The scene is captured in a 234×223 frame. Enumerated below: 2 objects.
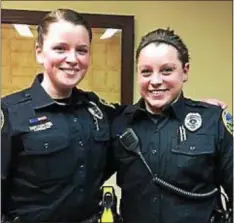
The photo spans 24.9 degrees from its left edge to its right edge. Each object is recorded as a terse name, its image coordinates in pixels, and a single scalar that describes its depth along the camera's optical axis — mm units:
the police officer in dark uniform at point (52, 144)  1157
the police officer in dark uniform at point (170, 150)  1201
